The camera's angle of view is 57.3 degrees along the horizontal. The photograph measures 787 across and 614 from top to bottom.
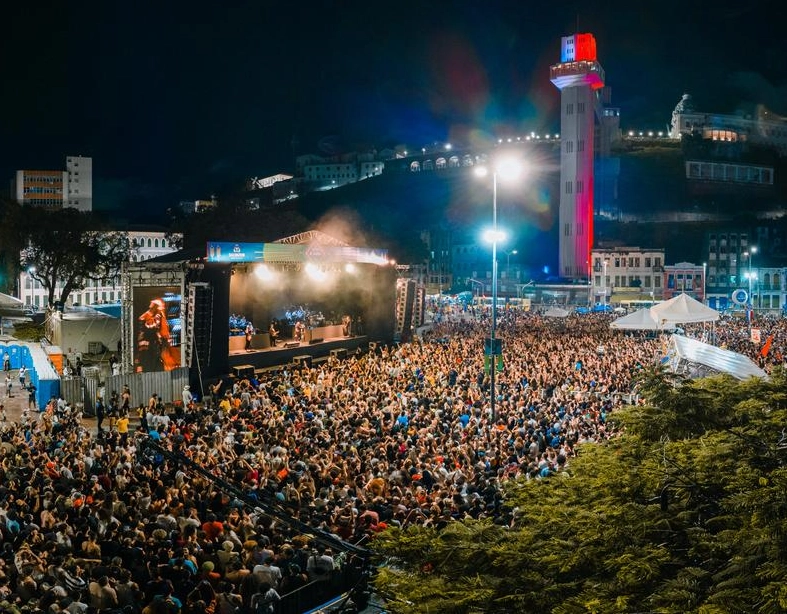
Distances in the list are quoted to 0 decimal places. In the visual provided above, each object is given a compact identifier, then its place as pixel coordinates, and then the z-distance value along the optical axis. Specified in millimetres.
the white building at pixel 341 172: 150125
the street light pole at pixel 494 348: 16156
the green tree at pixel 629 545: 3370
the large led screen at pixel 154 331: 24000
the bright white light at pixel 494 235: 17859
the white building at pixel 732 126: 123812
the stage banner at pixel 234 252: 24844
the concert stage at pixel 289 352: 27203
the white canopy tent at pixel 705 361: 16734
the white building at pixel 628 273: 85500
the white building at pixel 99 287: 73706
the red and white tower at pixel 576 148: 88312
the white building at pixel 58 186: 115125
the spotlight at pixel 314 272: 31209
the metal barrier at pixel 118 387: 20672
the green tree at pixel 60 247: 52062
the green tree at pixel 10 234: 51156
